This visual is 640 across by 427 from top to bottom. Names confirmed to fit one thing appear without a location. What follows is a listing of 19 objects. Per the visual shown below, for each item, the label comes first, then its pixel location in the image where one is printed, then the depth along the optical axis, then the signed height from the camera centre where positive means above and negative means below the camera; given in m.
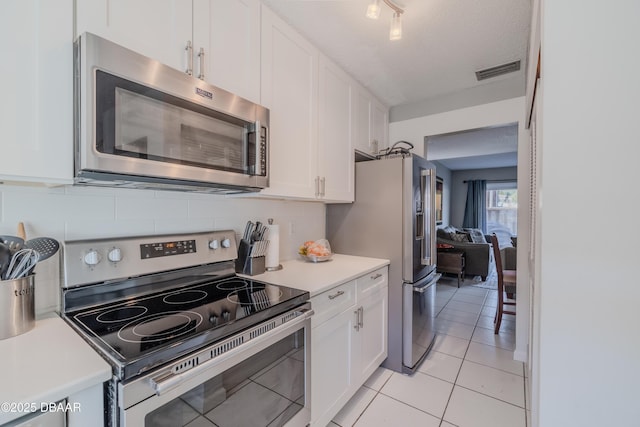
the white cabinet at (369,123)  2.38 +0.84
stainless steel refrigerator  2.08 -0.20
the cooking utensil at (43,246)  0.96 -0.13
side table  4.78 -0.88
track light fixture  1.44 +1.00
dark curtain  7.52 +0.17
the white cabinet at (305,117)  1.56 +0.62
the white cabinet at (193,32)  0.96 +0.71
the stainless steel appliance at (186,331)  0.75 -0.39
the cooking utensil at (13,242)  0.88 -0.11
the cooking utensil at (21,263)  0.84 -0.17
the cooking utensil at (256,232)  1.67 -0.13
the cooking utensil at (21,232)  0.97 -0.08
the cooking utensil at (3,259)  0.84 -0.16
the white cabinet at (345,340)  1.42 -0.78
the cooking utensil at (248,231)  1.69 -0.13
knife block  1.62 -0.31
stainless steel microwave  0.86 +0.31
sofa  4.94 -0.74
